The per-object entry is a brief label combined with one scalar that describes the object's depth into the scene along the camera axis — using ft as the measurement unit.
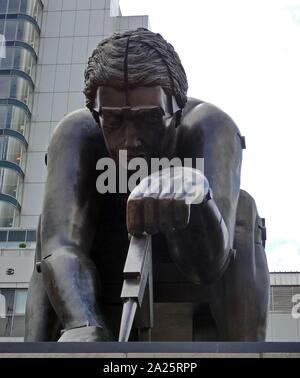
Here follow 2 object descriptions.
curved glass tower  156.46
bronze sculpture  13.70
